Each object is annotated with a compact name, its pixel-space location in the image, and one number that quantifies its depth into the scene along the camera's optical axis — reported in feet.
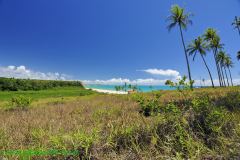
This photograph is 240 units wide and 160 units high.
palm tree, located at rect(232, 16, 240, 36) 67.89
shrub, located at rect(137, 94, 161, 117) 11.25
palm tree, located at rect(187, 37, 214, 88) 83.86
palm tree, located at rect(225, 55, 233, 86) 123.90
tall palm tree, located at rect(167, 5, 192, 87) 66.93
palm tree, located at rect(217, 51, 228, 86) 115.41
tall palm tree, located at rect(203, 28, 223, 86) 84.13
